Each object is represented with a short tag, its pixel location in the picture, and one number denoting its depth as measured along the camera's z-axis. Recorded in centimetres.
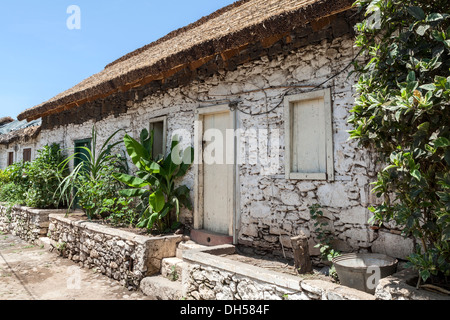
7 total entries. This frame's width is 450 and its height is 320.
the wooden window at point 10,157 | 1343
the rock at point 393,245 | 325
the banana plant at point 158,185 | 527
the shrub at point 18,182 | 875
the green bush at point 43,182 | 809
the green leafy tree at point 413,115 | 223
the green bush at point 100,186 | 642
